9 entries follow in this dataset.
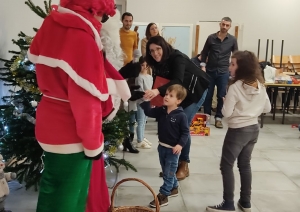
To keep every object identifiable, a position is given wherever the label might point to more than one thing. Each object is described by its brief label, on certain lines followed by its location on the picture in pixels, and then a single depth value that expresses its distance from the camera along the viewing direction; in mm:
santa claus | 1446
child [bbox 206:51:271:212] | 2359
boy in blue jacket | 2525
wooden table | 5469
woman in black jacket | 2631
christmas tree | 2414
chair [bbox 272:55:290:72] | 6929
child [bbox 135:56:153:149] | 3707
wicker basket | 2242
